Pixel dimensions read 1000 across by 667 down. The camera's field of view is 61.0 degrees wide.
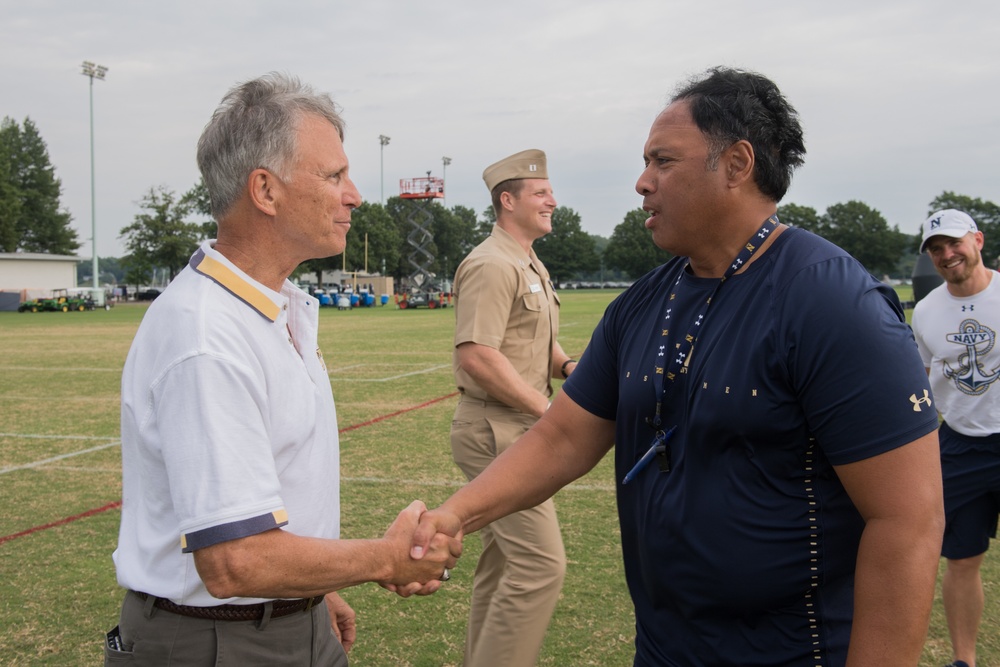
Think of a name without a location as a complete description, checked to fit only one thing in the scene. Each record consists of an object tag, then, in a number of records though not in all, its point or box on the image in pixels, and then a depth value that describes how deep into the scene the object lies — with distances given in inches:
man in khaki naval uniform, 157.8
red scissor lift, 2074.3
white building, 2605.8
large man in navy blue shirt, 72.4
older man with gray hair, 75.3
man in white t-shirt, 175.0
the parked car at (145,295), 3092.0
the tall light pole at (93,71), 2514.8
